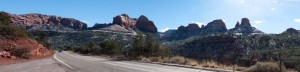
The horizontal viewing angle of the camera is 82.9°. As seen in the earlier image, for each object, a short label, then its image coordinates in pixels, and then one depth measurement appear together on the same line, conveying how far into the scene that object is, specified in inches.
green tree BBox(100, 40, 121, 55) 1161.4
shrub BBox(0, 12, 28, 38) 771.0
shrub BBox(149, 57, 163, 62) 656.6
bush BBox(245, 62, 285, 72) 362.4
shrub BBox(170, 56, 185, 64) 592.0
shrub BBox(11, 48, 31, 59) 701.0
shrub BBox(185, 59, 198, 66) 525.6
